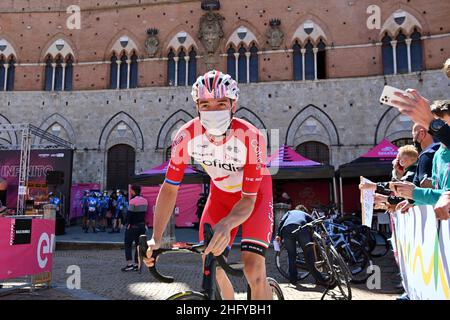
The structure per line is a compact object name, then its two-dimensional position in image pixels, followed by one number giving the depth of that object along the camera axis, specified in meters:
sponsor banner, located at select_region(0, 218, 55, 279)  6.00
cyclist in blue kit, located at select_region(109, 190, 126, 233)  17.02
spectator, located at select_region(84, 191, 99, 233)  17.14
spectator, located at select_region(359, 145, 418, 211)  4.41
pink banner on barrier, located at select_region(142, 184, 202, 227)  18.45
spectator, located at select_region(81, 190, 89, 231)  17.34
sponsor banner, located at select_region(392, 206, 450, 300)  3.19
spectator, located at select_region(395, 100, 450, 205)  2.98
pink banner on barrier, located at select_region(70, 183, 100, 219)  20.14
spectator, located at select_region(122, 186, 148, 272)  8.59
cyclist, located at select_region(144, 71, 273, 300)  2.80
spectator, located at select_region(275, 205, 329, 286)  6.80
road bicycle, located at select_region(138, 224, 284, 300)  2.41
